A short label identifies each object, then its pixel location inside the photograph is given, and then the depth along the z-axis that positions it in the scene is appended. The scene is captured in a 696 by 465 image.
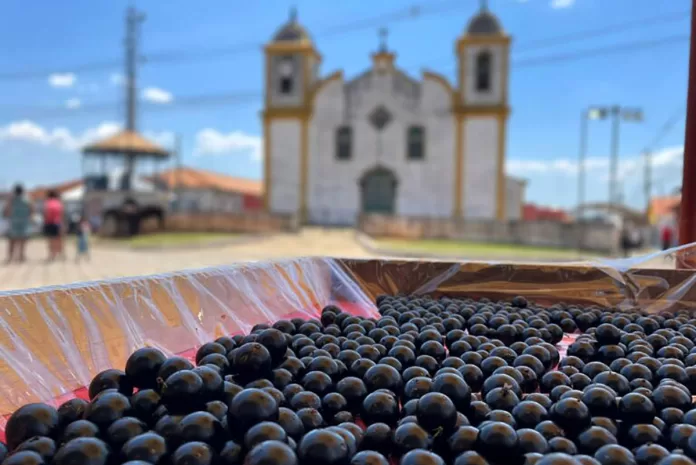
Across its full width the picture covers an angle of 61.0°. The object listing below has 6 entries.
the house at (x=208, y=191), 36.41
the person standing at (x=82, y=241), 12.76
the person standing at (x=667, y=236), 16.95
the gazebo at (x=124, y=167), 29.08
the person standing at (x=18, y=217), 10.46
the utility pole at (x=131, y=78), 35.44
